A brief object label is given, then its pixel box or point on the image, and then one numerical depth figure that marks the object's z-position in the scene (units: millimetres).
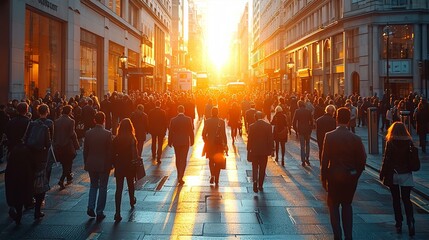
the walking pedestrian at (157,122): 14961
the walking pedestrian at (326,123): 12016
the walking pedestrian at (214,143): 11094
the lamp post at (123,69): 34500
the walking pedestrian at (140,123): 14117
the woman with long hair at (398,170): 7090
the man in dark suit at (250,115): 17667
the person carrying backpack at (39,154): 7922
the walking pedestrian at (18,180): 7586
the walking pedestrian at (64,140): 10438
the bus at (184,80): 55906
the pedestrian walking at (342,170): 6129
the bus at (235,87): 78956
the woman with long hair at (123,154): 8000
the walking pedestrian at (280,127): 14250
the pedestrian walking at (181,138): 11336
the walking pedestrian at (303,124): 14039
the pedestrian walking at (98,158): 7988
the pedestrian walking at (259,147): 10273
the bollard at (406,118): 16719
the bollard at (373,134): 16203
